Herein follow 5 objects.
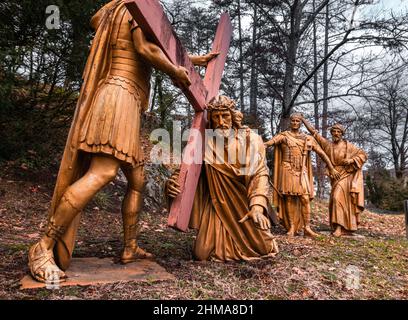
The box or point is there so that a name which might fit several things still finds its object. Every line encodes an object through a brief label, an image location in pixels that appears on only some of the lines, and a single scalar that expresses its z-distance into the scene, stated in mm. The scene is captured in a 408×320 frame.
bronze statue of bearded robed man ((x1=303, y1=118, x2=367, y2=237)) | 8344
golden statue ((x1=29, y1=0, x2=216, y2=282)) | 3627
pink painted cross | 3367
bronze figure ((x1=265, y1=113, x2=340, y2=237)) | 7953
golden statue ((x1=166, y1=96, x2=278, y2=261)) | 4590
